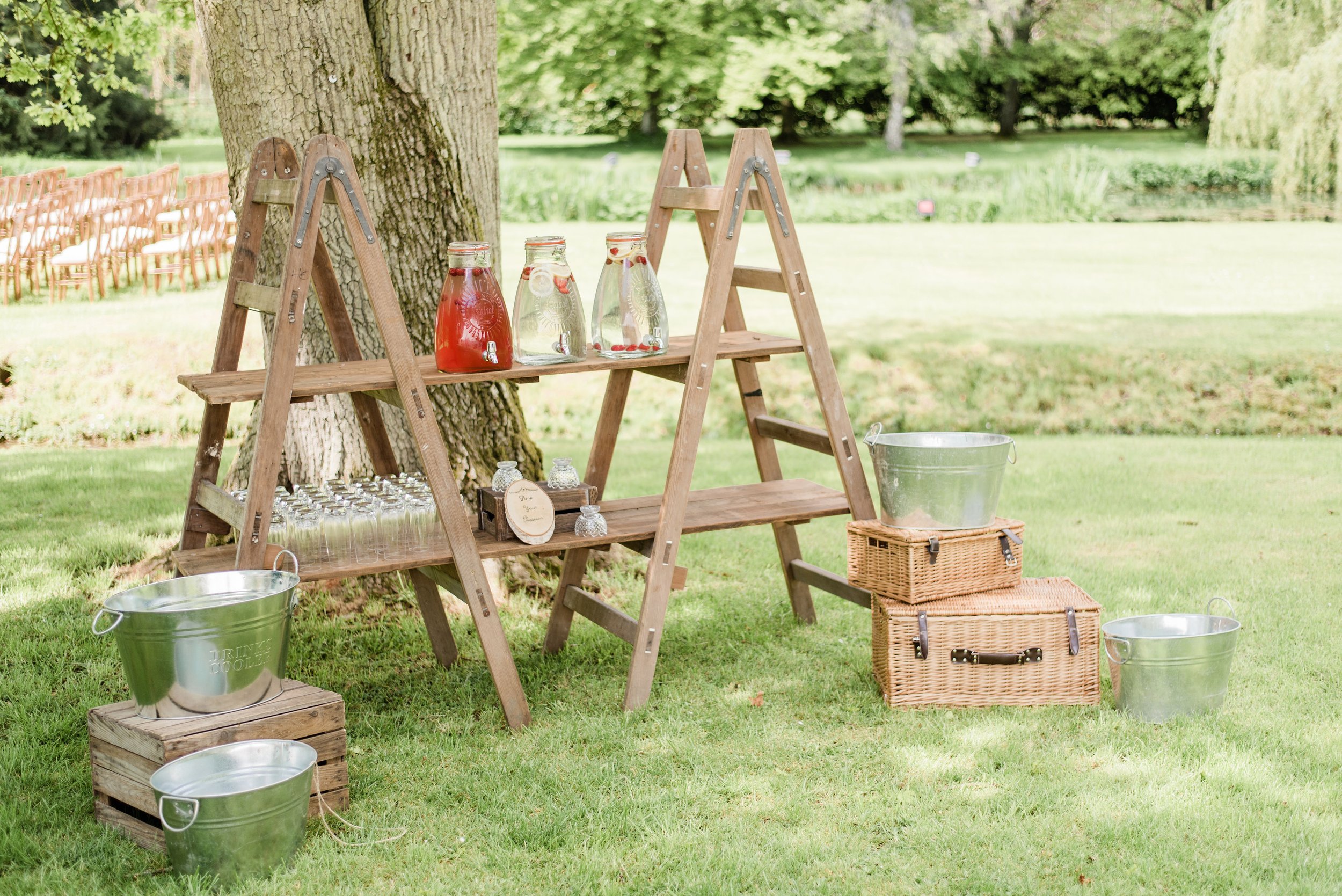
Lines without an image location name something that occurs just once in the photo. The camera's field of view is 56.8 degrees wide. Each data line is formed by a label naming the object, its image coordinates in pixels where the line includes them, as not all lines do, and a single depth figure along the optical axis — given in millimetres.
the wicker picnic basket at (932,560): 3602
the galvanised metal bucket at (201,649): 2758
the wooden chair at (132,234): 11211
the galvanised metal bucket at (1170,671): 3391
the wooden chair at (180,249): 11344
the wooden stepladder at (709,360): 3549
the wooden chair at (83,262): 10766
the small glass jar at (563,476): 3678
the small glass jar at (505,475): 3607
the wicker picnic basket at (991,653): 3564
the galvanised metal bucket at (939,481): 3580
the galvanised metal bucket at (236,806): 2561
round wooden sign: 3504
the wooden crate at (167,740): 2766
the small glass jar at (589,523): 3639
